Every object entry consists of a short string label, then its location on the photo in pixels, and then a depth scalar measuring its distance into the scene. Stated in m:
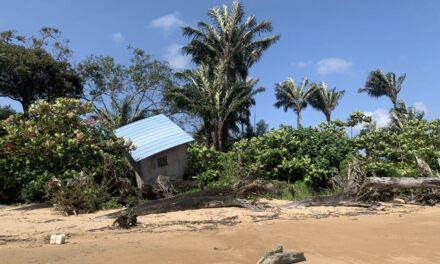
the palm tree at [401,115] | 27.91
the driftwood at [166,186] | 8.88
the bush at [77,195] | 7.12
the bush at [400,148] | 10.91
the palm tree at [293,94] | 31.86
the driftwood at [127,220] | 5.11
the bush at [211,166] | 10.38
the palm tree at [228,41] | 23.62
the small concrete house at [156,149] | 9.81
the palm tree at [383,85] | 31.23
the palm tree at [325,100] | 33.12
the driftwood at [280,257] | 2.80
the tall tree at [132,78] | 26.14
